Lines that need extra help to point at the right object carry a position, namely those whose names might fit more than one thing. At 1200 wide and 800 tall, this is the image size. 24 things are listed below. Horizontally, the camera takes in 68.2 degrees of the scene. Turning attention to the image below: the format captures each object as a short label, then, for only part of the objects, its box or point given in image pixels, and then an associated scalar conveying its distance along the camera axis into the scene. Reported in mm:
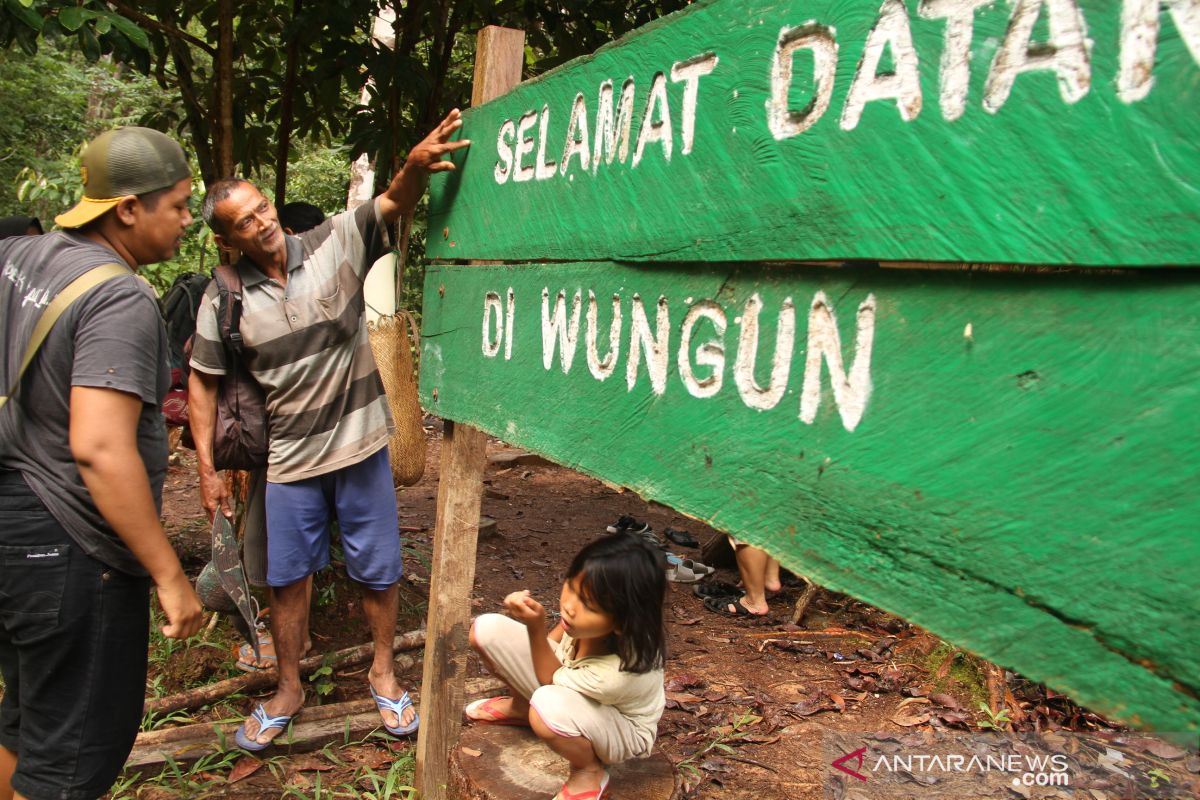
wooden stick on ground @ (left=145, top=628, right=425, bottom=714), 3180
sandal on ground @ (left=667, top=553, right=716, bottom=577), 5242
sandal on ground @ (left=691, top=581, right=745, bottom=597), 4922
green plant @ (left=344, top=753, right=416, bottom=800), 2736
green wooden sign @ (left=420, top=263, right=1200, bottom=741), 758
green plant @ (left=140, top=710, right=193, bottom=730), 3094
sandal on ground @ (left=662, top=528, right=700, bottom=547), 5910
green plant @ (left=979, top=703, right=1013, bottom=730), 3293
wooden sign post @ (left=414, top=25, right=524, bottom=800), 2303
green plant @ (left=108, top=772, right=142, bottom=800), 2713
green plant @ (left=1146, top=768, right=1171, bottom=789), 2885
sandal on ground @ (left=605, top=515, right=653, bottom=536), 5727
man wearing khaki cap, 1830
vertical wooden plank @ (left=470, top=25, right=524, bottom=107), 2107
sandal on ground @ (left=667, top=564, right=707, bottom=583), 5129
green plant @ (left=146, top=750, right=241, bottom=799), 2771
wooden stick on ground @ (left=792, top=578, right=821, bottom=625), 4535
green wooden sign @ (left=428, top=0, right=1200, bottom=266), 753
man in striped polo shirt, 2750
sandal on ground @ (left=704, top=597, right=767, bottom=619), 4699
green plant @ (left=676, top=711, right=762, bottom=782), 3002
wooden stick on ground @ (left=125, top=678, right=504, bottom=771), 2883
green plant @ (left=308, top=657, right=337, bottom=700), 3324
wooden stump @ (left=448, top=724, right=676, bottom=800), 2320
